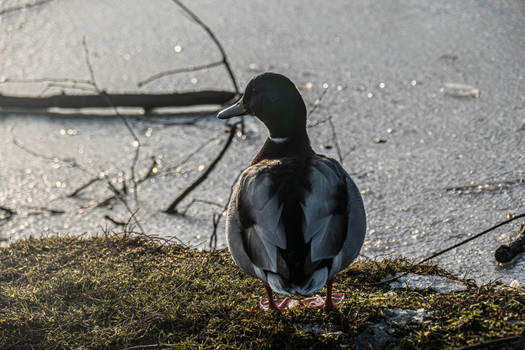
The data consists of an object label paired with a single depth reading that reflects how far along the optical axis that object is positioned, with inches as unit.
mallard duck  130.3
